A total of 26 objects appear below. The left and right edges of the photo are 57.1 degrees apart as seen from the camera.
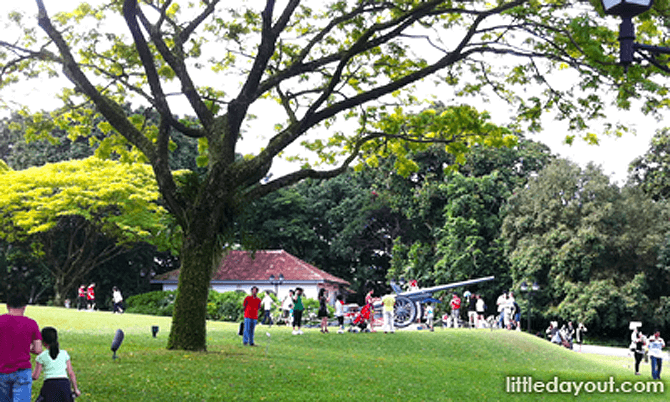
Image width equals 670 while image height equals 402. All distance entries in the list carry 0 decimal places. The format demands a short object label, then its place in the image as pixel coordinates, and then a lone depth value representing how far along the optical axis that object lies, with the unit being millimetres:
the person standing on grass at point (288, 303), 23841
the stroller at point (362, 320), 24672
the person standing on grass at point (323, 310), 22902
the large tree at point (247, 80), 14047
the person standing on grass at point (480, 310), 31562
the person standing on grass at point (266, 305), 25712
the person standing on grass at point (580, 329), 34031
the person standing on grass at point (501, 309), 32031
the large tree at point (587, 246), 36594
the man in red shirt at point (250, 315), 17562
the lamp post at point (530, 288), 36997
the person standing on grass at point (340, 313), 24811
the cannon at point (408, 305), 28422
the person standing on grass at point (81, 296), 34469
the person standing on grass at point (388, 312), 24161
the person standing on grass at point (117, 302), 33306
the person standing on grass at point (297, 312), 21406
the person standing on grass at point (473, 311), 31500
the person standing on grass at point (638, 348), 20031
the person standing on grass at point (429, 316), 29838
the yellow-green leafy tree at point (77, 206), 35406
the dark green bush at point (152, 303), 39312
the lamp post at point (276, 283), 43812
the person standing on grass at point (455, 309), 31853
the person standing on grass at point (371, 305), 24183
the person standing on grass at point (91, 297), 32938
